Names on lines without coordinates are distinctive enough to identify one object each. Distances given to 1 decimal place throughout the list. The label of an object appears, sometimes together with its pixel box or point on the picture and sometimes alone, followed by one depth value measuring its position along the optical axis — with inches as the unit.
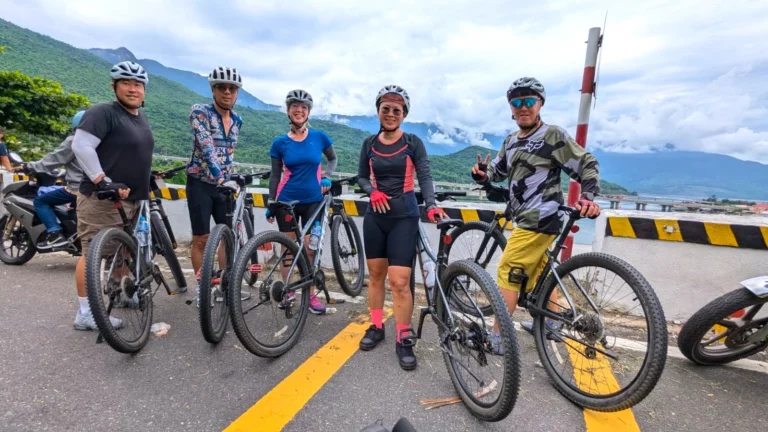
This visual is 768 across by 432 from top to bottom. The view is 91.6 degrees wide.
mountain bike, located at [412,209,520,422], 78.5
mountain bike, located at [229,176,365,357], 102.0
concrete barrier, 134.2
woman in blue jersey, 138.5
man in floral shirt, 135.6
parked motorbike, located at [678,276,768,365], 97.9
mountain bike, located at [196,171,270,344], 105.7
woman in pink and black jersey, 111.1
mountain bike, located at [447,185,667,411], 82.0
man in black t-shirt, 108.1
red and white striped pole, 151.9
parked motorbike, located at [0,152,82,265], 187.8
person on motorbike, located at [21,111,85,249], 172.7
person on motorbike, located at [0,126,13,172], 300.5
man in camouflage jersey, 104.7
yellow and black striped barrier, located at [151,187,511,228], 166.7
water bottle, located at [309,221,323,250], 135.6
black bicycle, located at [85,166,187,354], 98.0
